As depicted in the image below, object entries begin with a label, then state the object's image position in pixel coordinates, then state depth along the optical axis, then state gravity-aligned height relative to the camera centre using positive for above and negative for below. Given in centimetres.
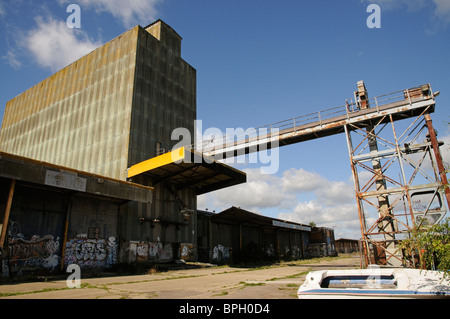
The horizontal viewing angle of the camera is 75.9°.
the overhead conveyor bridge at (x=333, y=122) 1923 +859
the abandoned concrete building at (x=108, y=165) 1509 +580
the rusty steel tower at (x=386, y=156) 1752 +558
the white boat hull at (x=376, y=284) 564 -88
